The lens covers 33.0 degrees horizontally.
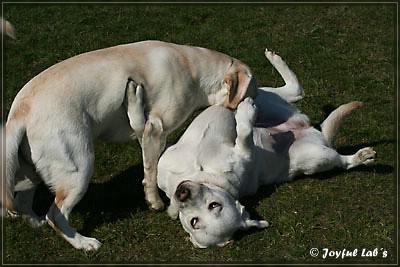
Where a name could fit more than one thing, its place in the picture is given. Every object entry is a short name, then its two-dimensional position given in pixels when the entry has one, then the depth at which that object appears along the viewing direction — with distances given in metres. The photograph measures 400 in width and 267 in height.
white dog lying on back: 4.46
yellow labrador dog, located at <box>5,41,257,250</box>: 4.46
